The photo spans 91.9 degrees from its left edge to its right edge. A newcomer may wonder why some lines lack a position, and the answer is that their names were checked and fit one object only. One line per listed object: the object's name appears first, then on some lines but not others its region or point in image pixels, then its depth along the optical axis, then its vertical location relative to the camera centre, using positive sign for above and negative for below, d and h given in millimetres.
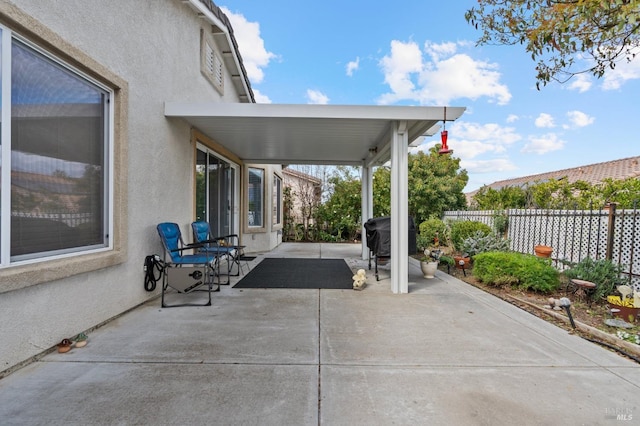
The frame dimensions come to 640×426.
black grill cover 5637 -441
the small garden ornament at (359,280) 5051 -1121
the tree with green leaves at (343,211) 13156 +47
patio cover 4504 +1444
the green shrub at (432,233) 9227 -624
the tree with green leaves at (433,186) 10320 +869
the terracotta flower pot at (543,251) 6031 -763
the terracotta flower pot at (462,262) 6316 -1062
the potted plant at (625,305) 3564 -1097
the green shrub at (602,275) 4336 -904
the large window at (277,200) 11299 +472
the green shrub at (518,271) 4805 -963
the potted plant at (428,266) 6039 -1050
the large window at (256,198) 9422 +447
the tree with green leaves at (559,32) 3184 +2028
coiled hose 4232 -808
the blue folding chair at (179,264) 4145 -718
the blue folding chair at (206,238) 5070 -475
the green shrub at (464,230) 7530 -441
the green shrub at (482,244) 7062 -732
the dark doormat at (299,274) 5430 -1262
